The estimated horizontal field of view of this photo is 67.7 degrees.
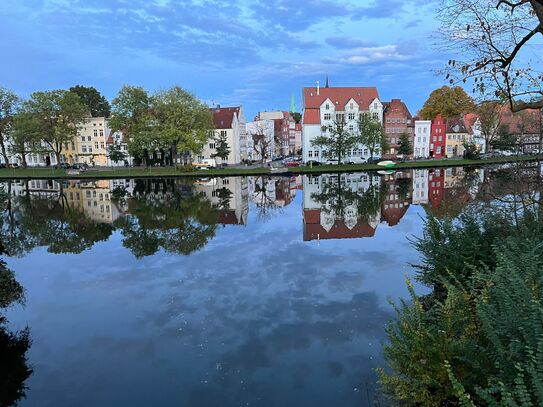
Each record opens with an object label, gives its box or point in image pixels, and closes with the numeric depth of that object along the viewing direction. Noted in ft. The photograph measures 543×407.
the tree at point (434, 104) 288.90
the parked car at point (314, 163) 224.82
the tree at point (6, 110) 219.41
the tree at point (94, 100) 334.65
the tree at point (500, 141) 230.15
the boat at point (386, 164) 210.86
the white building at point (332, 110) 250.06
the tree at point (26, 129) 204.33
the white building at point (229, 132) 266.57
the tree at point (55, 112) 212.84
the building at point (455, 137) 286.87
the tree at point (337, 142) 211.20
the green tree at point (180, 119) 195.62
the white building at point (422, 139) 285.23
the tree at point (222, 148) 246.68
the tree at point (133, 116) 198.29
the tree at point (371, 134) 217.97
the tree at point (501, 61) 30.83
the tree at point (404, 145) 247.91
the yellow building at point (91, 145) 271.49
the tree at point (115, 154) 221.87
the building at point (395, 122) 272.92
